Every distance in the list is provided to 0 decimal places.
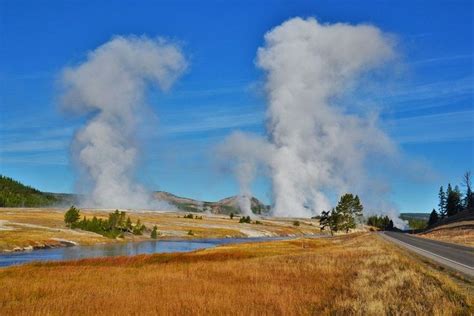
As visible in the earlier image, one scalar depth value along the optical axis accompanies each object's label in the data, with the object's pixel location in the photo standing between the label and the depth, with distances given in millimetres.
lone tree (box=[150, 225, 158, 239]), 131700
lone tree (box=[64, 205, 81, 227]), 128125
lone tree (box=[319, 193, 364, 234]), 182000
